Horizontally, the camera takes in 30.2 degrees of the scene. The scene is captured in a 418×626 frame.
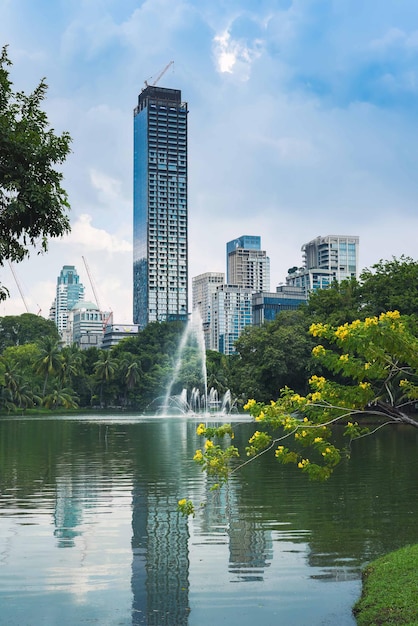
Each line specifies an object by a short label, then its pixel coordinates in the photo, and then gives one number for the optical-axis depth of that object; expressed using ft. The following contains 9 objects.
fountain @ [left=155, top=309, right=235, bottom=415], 304.91
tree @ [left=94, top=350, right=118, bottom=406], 349.68
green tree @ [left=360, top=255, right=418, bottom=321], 173.27
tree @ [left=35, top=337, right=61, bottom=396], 317.42
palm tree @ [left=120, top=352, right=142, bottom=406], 348.18
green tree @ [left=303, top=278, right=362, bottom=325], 188.30
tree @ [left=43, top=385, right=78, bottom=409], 330.75
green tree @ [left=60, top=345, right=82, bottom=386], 332.19
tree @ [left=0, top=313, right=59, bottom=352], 431.02
